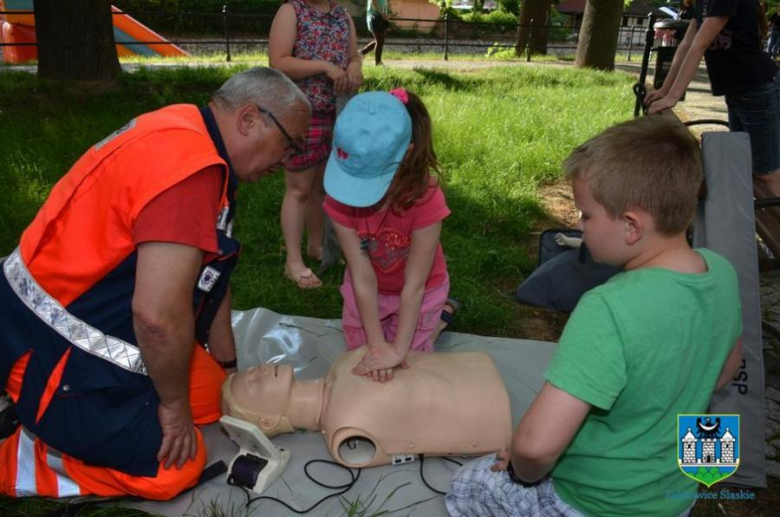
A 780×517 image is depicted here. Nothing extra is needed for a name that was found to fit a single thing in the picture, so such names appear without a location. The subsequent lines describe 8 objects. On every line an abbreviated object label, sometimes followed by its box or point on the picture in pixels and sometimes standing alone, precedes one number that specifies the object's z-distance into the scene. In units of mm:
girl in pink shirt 1946
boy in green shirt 1237
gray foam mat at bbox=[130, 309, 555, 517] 1951
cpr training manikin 2031
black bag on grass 3039
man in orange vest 1576
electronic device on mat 1974
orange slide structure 13102
